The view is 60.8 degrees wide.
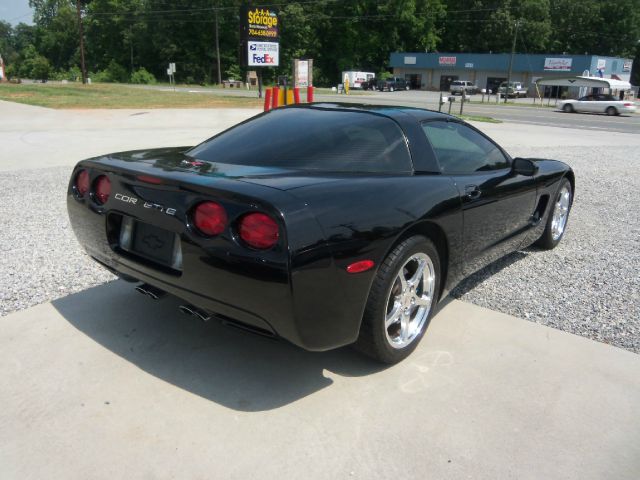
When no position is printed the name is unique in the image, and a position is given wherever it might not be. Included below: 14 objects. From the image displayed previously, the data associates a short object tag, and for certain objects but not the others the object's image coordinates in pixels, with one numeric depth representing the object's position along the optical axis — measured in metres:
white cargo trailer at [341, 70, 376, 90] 63.97
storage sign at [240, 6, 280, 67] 30.55
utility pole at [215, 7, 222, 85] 65.56
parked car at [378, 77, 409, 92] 62.62
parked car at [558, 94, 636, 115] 30.89
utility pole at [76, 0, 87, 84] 52.91
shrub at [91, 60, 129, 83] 75.62
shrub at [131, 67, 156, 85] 69.31
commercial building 61.03
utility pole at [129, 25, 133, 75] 78.25
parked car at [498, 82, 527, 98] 50.32
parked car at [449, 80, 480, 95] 55.22
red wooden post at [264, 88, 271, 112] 15.63
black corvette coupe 2.35
